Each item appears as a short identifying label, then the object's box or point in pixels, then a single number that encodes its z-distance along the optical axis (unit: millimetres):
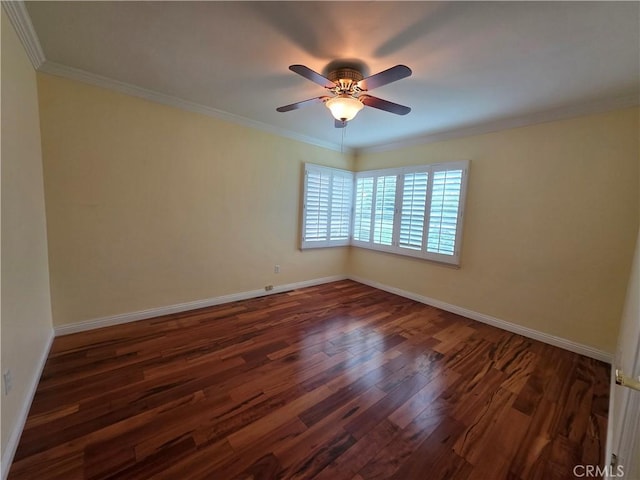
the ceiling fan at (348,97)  1976
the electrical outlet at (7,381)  1288
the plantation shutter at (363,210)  4512
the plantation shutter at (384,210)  4156
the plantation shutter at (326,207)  4172
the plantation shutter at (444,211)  3447
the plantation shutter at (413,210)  3760
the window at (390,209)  3504
